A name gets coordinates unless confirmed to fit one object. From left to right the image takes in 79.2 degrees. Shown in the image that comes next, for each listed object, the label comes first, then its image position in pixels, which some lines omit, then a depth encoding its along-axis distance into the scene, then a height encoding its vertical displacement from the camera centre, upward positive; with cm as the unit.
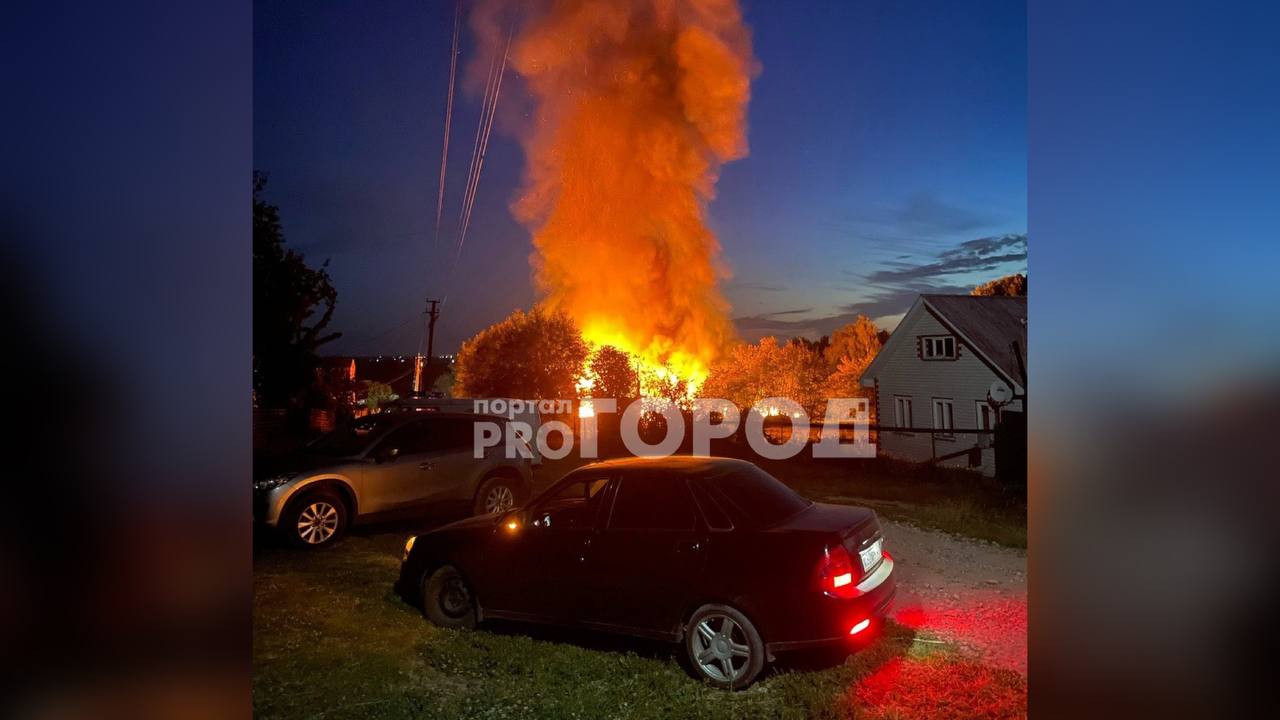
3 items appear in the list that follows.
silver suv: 757 -109
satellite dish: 1058 -38
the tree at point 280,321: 915 +65
